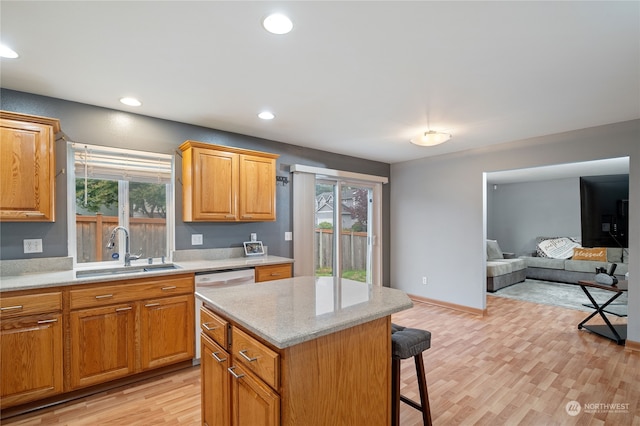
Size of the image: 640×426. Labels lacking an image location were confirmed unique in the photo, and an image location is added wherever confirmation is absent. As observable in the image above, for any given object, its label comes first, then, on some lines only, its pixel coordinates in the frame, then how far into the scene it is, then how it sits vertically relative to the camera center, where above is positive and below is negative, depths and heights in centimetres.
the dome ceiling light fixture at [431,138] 315 +79
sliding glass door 479 -28
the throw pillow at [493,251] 648 -82
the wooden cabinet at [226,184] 309 +34
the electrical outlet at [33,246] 250 -24
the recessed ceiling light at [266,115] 301 +101
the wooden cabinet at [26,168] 224 +37
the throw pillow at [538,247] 694 -80
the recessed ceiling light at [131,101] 265 +102
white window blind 279 +51
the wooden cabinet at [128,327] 229 -91
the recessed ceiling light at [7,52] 186 +104
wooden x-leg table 329 -136
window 280 +13
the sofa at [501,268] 569 -110
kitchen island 122 -65
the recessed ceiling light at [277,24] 158 +103
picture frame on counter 364 -40
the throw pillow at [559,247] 666 -78
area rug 473 -147
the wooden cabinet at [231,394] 125 -85
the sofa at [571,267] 605 -113
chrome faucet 289 -27
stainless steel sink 264 -49
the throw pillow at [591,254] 619 -87
